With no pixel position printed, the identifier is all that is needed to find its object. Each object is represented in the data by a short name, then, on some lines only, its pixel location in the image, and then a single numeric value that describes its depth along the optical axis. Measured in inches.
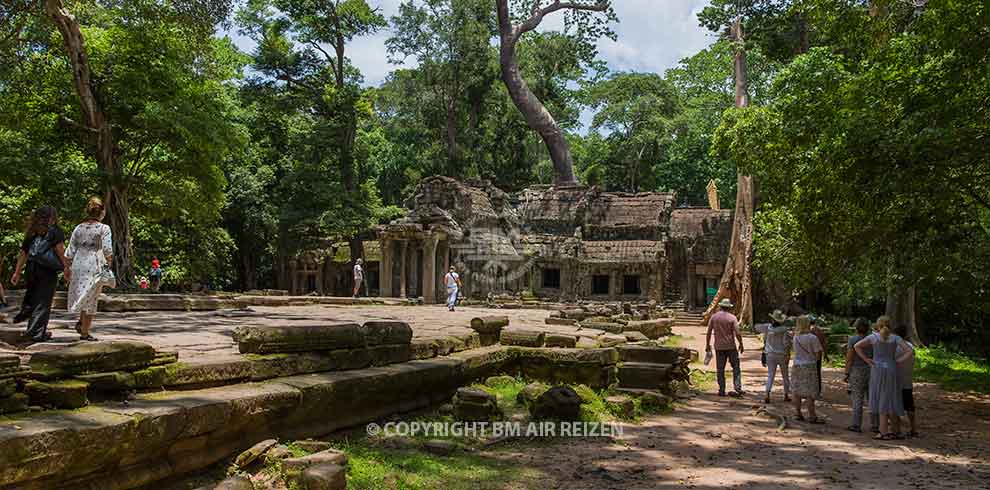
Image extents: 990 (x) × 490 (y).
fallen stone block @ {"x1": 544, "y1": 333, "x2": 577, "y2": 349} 399.9
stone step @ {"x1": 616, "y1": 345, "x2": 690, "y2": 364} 383.6
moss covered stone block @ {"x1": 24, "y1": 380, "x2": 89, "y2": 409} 163.3
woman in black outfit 241.3
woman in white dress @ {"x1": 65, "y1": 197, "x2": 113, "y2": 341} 248.7
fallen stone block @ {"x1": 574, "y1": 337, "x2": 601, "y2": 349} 413.1
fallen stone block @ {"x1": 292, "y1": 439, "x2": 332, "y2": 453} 209.3
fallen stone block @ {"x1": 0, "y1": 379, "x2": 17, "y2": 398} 152.9
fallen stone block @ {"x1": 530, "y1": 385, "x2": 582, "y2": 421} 286.8
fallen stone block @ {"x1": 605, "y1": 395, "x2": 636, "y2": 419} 321.4
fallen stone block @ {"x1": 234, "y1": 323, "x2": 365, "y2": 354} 238.2
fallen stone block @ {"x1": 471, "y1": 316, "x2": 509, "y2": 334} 388.2
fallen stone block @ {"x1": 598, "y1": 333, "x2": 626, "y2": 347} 465.2
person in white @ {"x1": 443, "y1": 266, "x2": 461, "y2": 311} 814.5
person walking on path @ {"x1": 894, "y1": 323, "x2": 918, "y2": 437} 305.6
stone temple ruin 1157.7
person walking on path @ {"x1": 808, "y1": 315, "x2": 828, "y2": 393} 373.4
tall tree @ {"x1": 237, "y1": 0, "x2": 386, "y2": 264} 1229.1
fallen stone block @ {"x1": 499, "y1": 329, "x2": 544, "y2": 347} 390.6
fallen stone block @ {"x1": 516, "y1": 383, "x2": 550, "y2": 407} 307.0
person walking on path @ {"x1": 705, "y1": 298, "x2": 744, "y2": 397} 410.6
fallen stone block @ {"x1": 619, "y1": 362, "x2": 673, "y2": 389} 367.6
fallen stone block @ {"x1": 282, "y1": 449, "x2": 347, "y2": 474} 186.5
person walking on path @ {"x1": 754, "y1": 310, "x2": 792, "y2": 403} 395.9
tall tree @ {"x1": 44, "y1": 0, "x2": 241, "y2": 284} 653.3
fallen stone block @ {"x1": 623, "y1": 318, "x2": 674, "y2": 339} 655.8
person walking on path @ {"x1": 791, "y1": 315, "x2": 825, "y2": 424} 336.5
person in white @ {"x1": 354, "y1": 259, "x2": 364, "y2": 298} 966.4
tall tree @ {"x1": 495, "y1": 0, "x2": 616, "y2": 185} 1497.3
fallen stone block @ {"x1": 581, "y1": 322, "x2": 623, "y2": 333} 603.8
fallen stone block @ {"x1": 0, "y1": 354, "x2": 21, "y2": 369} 155.8
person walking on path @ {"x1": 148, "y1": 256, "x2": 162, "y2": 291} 908.0
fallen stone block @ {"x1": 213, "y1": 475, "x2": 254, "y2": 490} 168.6
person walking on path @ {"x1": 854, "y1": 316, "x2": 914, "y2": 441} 301.4
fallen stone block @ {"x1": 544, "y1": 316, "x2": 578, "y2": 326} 665.1
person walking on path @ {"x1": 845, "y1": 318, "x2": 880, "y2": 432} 320.5
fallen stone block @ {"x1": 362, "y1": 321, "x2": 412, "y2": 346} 281.4
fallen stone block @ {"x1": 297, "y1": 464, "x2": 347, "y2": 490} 177.8
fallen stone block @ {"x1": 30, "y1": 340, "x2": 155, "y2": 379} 170.4
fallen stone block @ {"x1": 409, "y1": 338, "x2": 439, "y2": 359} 312.5
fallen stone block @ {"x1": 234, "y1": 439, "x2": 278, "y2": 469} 191.3
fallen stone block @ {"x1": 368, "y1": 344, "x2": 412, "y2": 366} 281.4
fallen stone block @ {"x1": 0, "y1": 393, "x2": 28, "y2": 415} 153.8
